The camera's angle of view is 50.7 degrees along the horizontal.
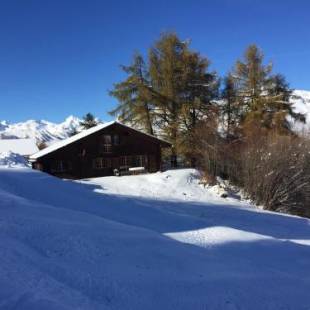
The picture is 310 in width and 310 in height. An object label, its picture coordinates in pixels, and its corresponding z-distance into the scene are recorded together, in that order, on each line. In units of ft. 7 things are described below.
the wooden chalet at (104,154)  89.97
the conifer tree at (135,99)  106.01
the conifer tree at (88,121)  147.43
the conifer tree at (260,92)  99.81
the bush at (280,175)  66.49
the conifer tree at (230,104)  104.88
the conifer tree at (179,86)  101.60
